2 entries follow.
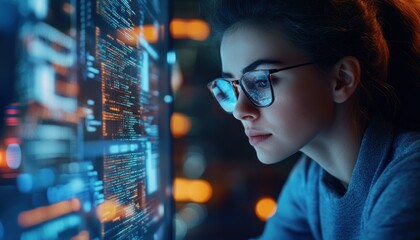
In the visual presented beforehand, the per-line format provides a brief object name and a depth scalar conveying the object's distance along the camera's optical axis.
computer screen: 0.54
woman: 0.89
